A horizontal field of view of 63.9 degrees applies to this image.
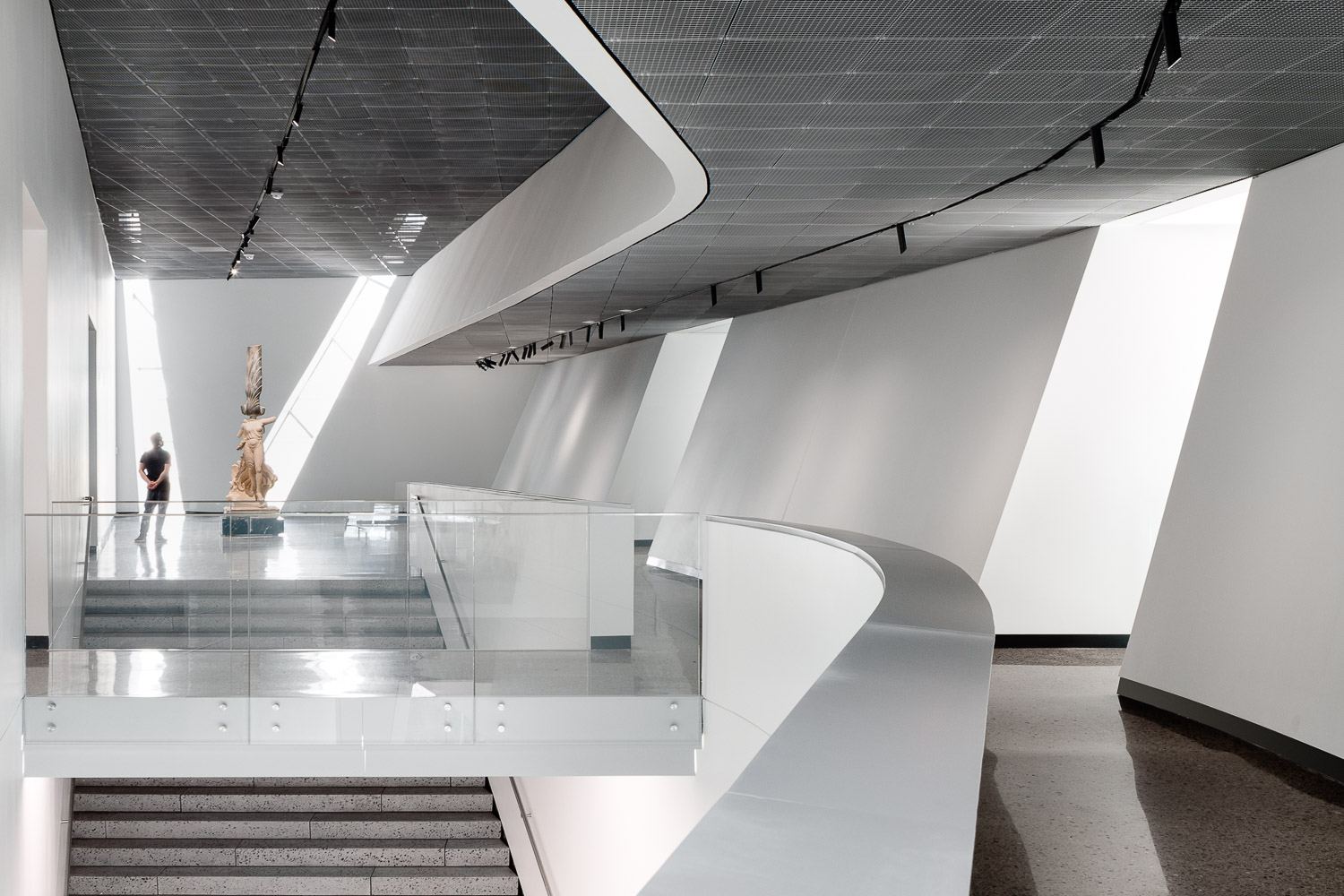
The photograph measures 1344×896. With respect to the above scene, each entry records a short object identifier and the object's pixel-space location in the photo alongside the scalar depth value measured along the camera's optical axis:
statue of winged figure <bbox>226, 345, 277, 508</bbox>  14.71
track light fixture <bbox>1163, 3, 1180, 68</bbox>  3.79
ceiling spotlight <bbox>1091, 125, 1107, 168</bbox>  5.27
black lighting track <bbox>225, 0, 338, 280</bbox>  6.96
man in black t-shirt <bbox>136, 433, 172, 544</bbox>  15.65
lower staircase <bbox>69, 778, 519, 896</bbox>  10.49
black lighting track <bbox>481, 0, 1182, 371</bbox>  3.87
